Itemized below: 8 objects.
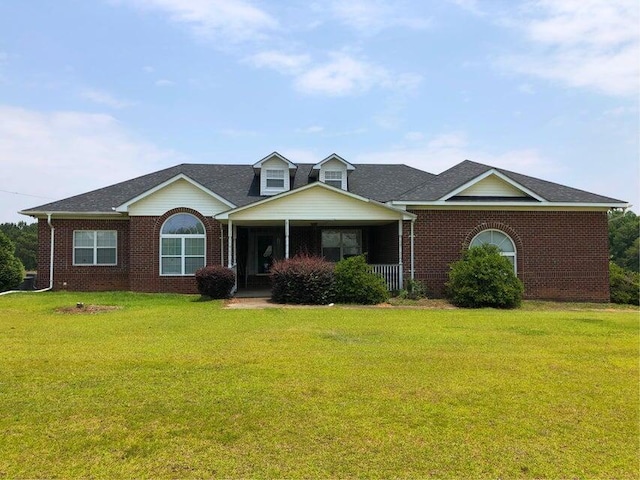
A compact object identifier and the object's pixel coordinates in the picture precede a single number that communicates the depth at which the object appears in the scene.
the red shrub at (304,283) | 15.19
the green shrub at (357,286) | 15.40
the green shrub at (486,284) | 15.16
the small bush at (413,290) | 16.56
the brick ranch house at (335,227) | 17.39
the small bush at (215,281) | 16.17
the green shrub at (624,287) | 18.00
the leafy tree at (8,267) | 19.67
